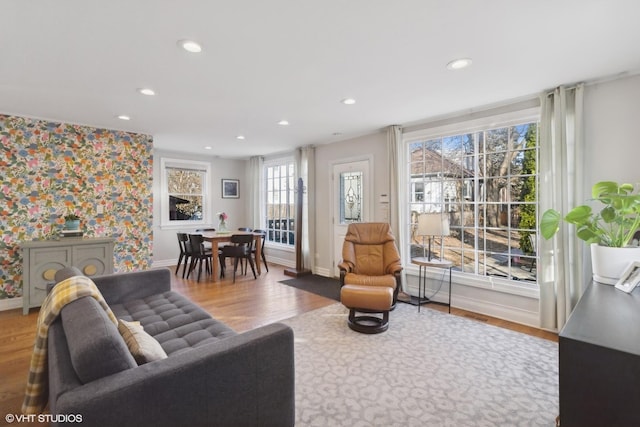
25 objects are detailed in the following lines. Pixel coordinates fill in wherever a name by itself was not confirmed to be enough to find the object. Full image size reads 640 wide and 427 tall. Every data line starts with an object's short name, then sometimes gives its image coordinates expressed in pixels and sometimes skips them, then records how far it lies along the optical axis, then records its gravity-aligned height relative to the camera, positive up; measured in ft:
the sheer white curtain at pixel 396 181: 14.61 +1.58
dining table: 17.62 -1.45
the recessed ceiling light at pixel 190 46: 7.21 +4.05
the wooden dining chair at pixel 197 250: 17.58 -1.96
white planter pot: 7.03 -1.11
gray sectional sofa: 3.45 -2.02
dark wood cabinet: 3.31 -1.83
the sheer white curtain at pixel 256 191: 24.27 +1.93
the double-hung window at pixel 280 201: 22.39 +1.08
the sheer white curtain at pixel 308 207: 19.49 +0.52
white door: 16.62 +0.98
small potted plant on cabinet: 13.75 -0.23
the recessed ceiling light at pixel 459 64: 8.16 +4.05
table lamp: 12.01 -0.39
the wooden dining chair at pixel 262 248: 19.72 -2.13
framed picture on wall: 24.63 +2.19
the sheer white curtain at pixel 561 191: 9.75 +0.72
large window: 11.65 +0.83
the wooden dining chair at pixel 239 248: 17.64 -1.85
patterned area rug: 6.31 -4.02
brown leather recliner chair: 11.83 -1.71
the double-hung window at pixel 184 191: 21.72 +1.79
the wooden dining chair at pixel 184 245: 18.24 -1.77
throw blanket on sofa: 5.07 -2.22
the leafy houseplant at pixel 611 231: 7.09 -0.45
